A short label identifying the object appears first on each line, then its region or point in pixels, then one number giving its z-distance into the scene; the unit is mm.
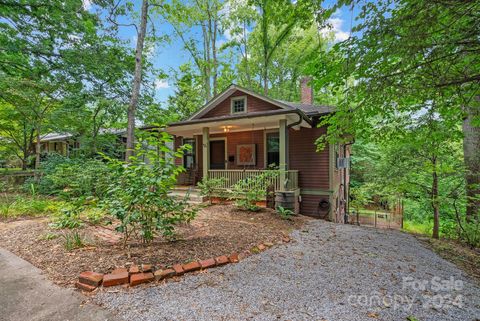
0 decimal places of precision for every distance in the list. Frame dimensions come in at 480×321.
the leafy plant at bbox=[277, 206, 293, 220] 5980
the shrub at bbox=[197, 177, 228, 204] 7684
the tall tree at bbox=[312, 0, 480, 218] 2787
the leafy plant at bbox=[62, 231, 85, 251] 3400
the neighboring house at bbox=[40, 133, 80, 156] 19216
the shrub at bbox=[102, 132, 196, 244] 3182
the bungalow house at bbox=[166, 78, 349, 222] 7605
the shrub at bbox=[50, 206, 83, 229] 3723
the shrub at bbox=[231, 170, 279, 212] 6512
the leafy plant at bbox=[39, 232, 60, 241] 3887
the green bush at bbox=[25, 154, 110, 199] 6457
